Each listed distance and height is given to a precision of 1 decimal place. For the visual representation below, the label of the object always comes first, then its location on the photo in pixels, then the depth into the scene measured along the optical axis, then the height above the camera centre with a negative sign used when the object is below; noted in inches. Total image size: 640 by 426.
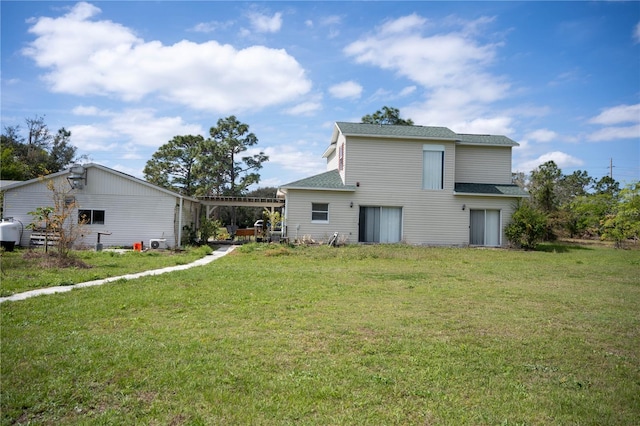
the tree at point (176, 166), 1486.2 +201.4
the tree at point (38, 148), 1611.7 +302.0
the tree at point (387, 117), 1531.6 +404.4
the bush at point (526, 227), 855.1 +3.9
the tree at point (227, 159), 1437.0 +226.1
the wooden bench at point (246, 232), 1024.1 -22.0
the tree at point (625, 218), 739.4 +26.3
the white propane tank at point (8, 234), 700.8 -27.5
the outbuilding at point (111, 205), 810.2 +29.8
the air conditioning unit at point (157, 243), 810.2 -42.3
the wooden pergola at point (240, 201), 1007.6 +53.6
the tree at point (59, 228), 511.2 -11.4
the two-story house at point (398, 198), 880.3 +62.6
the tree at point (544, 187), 1155.9 +124.8
